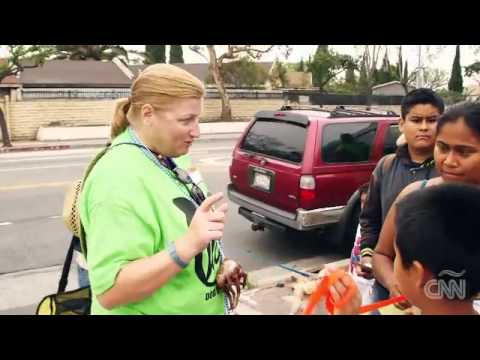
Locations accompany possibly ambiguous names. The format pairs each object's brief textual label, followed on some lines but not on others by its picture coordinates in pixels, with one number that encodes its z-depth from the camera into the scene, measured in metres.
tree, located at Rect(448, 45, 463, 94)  41.27
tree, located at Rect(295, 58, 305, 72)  54.40
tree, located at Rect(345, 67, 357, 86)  41.29
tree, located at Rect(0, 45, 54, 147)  18.48
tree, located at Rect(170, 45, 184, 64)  43.35
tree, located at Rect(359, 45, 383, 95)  32.93
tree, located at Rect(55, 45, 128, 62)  40.23
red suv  5.11
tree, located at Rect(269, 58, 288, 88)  39.80
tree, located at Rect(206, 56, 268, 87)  34.00
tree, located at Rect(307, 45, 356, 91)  34.94
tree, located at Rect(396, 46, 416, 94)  29.70
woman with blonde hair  1.35
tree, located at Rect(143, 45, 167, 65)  40.50
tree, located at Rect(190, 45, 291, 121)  27.92
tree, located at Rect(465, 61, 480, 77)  26.57
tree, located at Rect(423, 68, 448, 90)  33.03
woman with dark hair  1.79
